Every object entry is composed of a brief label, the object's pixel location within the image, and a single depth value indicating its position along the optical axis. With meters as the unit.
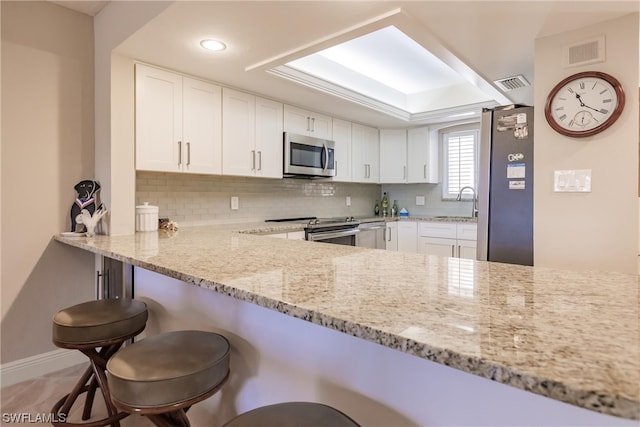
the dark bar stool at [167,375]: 1.01
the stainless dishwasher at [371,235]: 3.93
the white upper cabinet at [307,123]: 3.57
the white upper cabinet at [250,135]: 3.03
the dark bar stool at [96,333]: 1.50
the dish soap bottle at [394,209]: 5.19
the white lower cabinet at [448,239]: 3.97
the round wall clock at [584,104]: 1.87
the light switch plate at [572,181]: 1.96
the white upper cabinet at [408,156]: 4.62
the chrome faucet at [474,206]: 4.41
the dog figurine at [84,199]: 2.40
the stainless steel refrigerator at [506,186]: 2.23
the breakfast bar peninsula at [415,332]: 0.52
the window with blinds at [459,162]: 4.53
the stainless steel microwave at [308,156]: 3.48
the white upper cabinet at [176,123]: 2.50
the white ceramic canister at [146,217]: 2.53
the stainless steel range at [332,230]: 3.30
